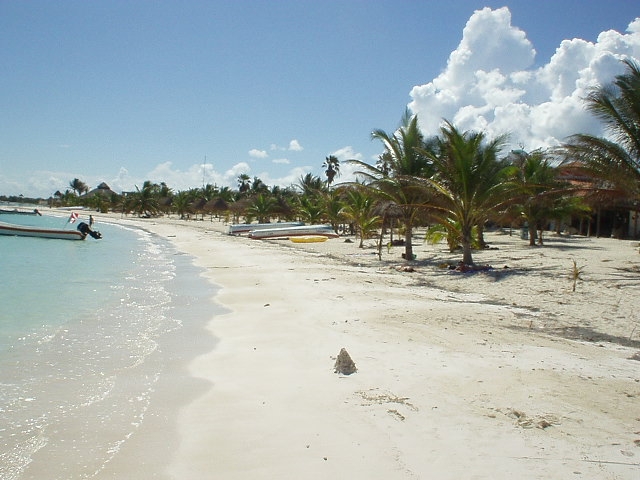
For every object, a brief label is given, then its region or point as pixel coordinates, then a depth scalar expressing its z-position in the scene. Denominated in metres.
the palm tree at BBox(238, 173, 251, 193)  82.38
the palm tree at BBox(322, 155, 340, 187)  65.31
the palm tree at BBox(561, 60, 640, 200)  12.41
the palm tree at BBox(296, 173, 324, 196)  48.70
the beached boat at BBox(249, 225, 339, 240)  32.25
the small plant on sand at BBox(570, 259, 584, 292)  10.18
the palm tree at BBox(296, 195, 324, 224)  35.84
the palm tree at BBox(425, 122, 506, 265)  14.46
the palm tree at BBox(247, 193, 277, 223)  42.69
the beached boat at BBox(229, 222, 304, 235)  36.97
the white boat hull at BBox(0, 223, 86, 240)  30.06
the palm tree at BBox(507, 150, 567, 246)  20.84
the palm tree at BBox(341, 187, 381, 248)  23.58
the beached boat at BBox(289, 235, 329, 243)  29.55
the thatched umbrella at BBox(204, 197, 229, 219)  58.25
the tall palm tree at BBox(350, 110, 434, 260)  17.45
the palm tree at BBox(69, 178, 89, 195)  129.62
